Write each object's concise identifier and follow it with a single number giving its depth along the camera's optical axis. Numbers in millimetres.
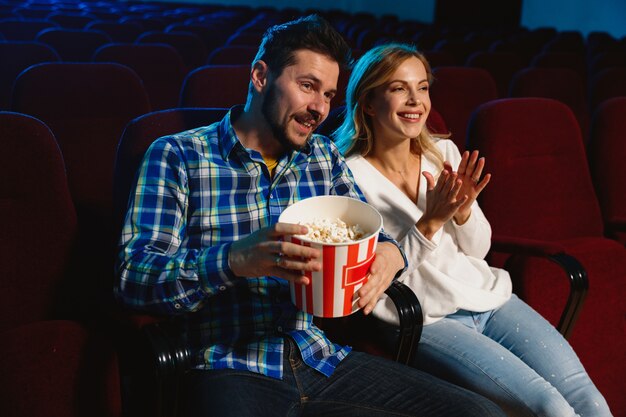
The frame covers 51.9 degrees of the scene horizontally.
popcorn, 1066
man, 1169
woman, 1412
